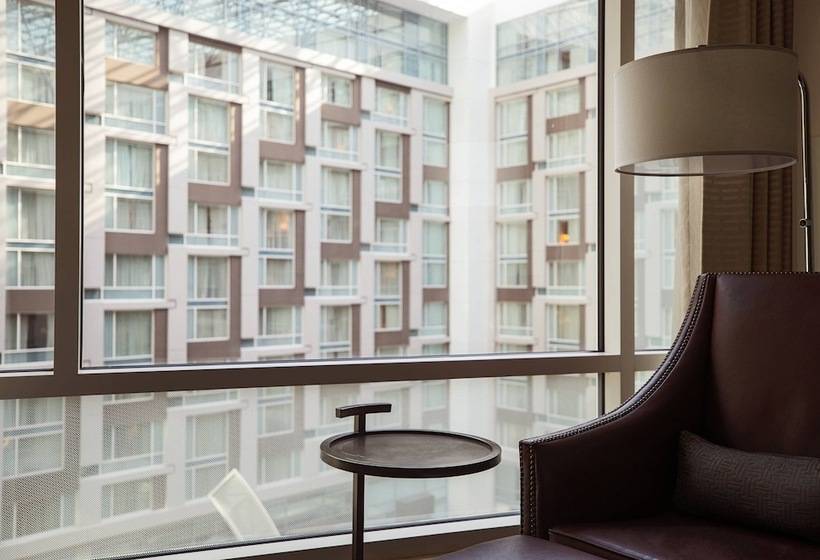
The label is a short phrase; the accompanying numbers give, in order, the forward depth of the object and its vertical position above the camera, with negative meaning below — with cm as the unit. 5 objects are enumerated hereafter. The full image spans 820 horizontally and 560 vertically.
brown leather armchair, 184 -42
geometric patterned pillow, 181 -53
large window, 237 +2
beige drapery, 301 +29
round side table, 183 -47
